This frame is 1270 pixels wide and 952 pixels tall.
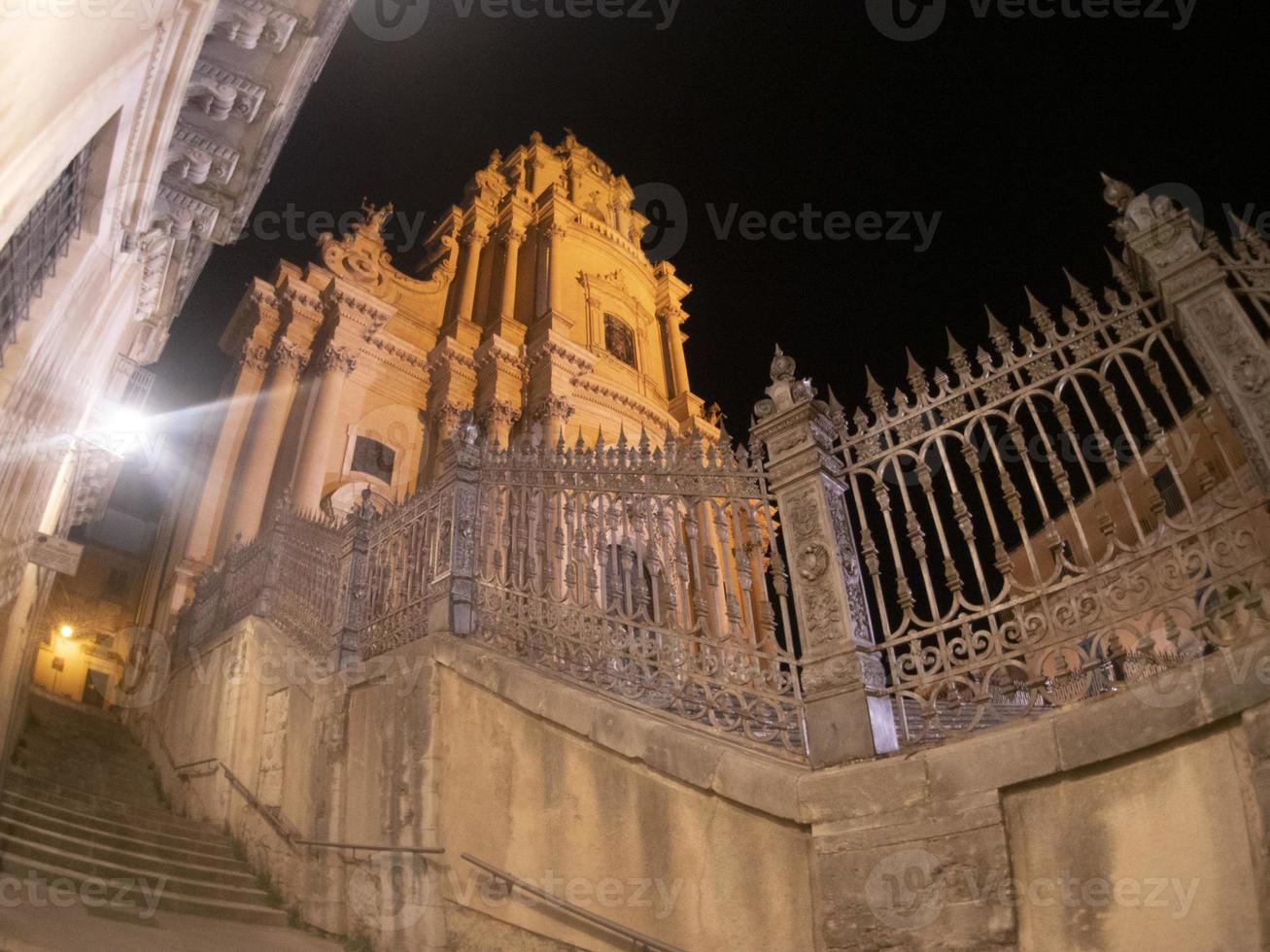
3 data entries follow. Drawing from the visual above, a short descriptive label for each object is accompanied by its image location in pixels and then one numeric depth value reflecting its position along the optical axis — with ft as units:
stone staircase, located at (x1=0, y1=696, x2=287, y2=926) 21.34
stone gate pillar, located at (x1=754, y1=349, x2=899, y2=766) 14.79
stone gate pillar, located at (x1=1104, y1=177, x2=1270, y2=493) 13.25
